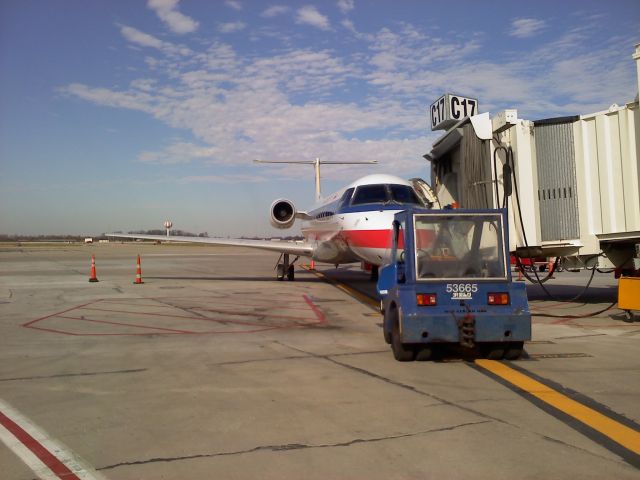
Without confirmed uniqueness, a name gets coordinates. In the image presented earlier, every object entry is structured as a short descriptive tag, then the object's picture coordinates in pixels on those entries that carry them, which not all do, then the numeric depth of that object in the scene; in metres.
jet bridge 10.70
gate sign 13.95
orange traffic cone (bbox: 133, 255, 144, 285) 19.64
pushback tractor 6.85
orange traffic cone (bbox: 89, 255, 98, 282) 20.44
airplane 13.38
